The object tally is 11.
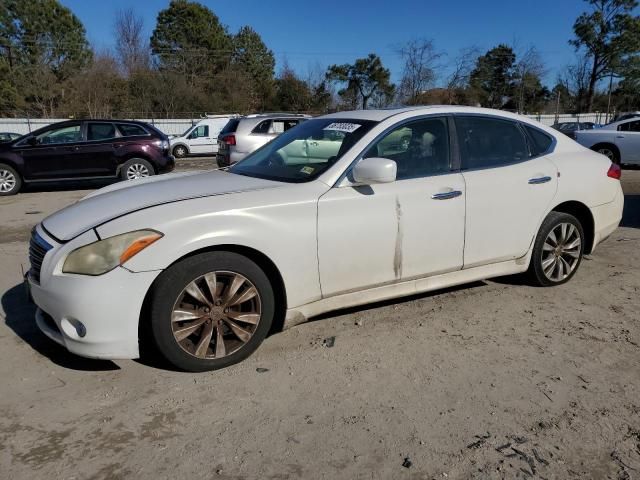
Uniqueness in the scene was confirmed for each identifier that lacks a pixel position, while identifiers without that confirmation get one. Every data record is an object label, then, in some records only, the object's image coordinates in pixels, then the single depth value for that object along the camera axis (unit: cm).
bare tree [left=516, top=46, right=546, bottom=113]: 4054
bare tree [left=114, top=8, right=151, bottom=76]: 4897
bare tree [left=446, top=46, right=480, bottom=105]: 2850
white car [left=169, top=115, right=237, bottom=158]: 2353
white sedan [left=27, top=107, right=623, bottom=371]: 300
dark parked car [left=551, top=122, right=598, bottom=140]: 2685
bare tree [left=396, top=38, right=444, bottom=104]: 2838
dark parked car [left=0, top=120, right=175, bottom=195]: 1136
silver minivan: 1238
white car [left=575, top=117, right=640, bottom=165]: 1452
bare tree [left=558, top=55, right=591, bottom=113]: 4884
